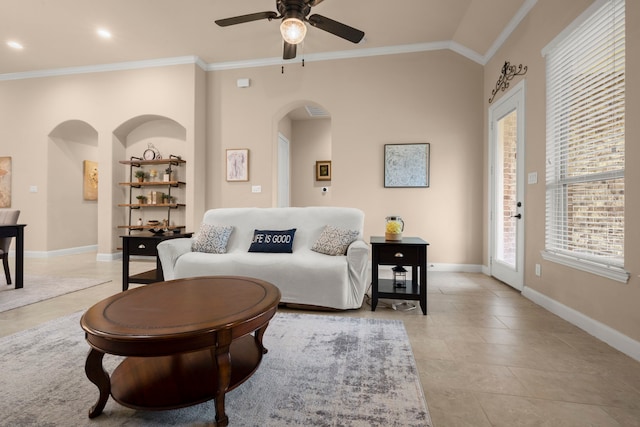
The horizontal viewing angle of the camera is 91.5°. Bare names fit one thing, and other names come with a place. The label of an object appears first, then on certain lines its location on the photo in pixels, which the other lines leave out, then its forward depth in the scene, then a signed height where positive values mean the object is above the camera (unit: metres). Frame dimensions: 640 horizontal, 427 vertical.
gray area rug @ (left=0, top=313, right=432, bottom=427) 1.31 -0.85
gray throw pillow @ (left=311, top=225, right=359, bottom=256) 2.94 -0.26
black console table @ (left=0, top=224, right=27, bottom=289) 3.33 -0.39
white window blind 2.09 +0.57
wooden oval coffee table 1.16 -0.49
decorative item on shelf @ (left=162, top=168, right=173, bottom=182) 5.36 +0.66
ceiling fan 2.64 +1.69
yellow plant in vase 2.78 -0.15
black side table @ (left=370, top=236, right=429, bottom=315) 2.64 -0.40
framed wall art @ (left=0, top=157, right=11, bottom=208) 5.73 +0.59
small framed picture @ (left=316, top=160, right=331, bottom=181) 6.72 +0.94
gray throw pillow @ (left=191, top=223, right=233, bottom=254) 3.18 -0.28
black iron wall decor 3.37 +1.59
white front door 3.34 +0.32
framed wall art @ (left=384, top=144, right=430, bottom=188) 4.54 +0.71
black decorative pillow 3.09 -0.28
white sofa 2.69 -0.42
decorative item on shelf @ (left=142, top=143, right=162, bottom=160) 5.55 +1.06
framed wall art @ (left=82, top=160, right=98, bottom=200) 6.33 +0.68
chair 3.43 -0.28
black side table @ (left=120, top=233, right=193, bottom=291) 3.23 -0.37
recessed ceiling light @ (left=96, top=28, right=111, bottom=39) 4.23 +2.48
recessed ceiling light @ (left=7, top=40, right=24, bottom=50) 4.56 +2.50
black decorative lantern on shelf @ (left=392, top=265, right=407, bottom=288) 2.84 -0.66
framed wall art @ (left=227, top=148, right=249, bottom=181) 5.06 +0.80
